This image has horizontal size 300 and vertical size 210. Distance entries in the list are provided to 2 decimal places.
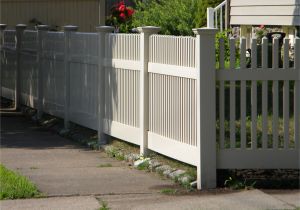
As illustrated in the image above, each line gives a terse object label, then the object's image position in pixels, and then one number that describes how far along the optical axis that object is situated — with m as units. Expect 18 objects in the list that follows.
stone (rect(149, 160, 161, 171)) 14.64
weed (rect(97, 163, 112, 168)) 15.36
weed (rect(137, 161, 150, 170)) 14.88
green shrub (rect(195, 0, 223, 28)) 30.10
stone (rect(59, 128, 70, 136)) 20.15
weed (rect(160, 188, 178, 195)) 12.56
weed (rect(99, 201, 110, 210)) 11.43
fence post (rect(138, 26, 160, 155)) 15.25
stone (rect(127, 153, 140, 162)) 15.57
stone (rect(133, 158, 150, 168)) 15.07
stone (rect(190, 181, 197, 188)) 12.87
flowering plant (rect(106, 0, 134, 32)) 36.96
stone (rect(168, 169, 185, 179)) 13.55
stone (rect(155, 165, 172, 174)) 14.22
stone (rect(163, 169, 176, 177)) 13.94
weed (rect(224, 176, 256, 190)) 12.68
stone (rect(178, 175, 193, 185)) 13.03
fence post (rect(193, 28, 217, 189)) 12.68
